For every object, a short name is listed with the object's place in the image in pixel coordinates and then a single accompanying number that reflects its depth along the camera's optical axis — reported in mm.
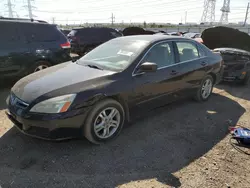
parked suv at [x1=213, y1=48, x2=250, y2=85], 6289
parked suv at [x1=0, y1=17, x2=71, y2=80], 5141
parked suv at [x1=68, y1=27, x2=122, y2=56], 11336
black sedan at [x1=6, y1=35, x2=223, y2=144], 2678
